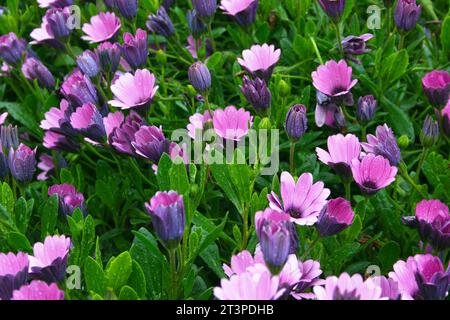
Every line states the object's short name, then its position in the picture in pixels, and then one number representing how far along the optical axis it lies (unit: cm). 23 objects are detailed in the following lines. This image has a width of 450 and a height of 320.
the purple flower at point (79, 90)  114
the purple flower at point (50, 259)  94
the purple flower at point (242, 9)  126
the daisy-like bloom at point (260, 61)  117
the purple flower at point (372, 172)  102
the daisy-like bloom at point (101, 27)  128
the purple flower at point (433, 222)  98
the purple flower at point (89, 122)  111
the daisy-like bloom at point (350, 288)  87
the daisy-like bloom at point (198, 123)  110
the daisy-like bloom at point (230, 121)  109
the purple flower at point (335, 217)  97
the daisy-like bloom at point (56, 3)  133
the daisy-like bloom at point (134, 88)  115
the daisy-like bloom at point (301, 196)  100
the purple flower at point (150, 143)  107
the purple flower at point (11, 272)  91
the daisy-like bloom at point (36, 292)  88
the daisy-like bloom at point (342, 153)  105
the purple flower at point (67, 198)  107
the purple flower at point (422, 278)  91
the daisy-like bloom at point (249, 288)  85
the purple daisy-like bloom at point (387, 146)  105
